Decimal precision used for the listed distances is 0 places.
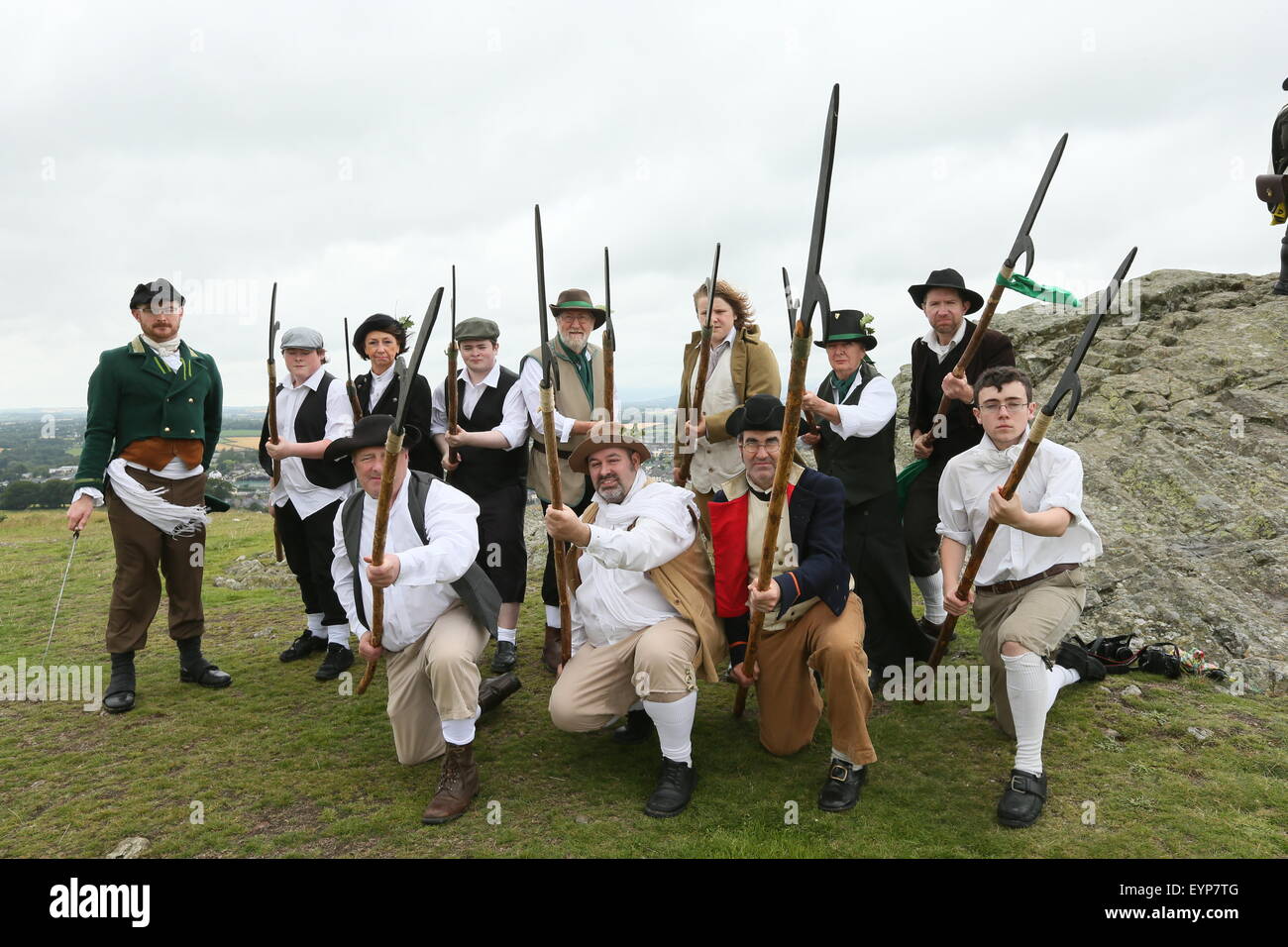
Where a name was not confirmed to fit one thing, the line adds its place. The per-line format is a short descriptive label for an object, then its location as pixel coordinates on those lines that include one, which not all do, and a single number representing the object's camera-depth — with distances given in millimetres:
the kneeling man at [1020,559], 3834
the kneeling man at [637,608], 3945
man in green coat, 5258
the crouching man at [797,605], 3914
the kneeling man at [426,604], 3963
